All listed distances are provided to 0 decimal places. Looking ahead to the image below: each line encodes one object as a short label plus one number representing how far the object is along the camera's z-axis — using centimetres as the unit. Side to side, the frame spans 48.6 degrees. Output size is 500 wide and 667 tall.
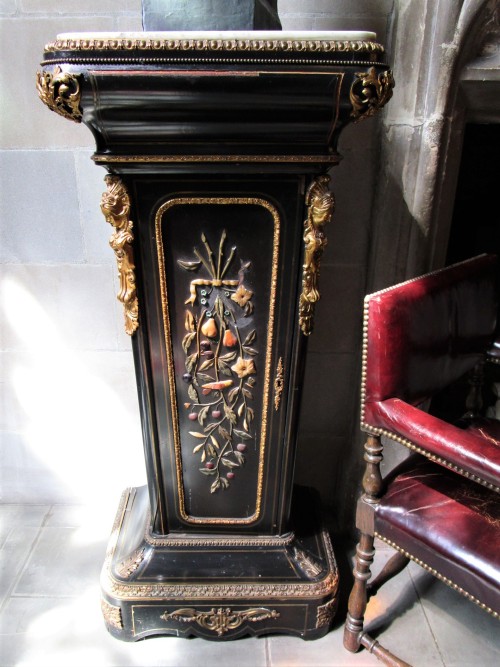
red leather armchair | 112
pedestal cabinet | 100
